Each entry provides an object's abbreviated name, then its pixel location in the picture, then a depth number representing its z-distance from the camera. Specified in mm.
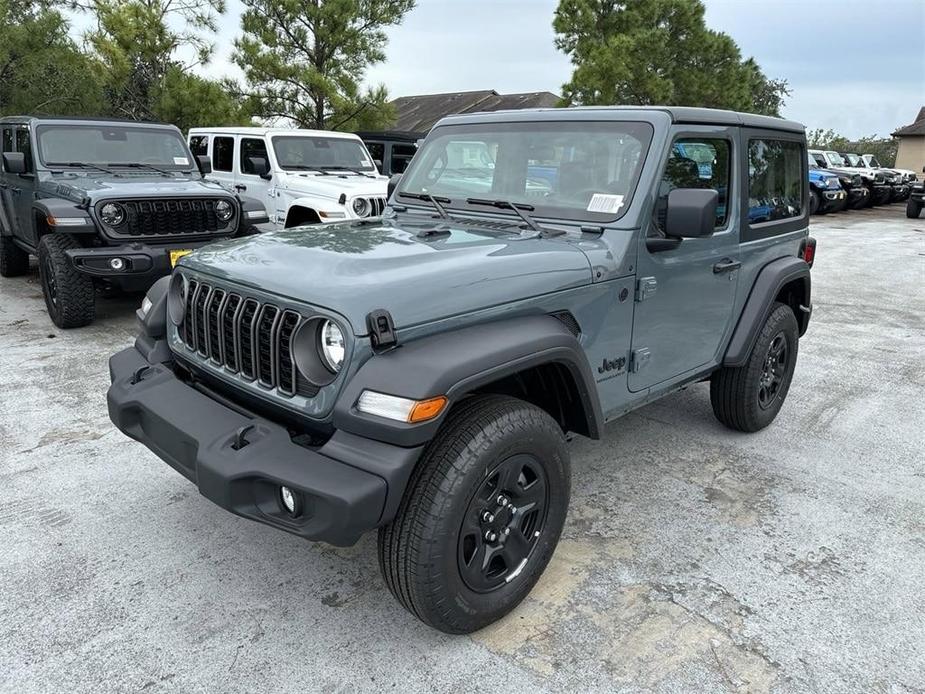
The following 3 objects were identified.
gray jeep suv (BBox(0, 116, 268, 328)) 5922
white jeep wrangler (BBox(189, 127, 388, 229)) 7844
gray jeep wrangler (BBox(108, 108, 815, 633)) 2137
